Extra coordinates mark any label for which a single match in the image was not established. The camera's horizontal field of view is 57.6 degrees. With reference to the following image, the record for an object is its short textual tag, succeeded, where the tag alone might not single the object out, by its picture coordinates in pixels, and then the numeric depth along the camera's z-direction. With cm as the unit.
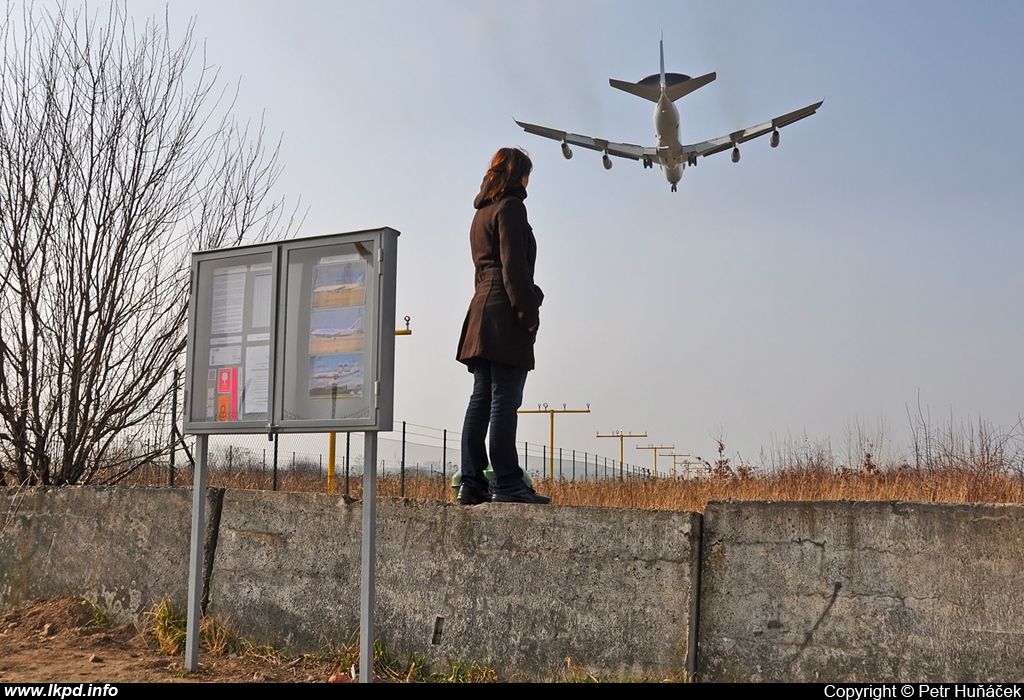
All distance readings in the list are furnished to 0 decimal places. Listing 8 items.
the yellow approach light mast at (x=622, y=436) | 4812
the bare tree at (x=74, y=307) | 709
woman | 479
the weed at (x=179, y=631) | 517
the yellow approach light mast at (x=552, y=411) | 3649
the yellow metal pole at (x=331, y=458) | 1443
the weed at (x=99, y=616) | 562
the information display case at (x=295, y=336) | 422
